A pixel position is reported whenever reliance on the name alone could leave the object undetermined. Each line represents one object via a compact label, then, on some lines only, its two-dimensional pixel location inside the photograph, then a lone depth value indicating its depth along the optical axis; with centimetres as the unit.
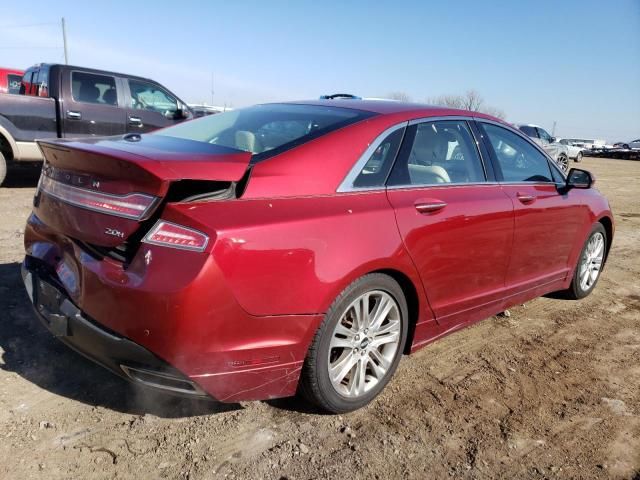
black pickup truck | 749
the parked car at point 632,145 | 4069
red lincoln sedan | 210
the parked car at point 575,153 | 3158
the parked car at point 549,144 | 2153
